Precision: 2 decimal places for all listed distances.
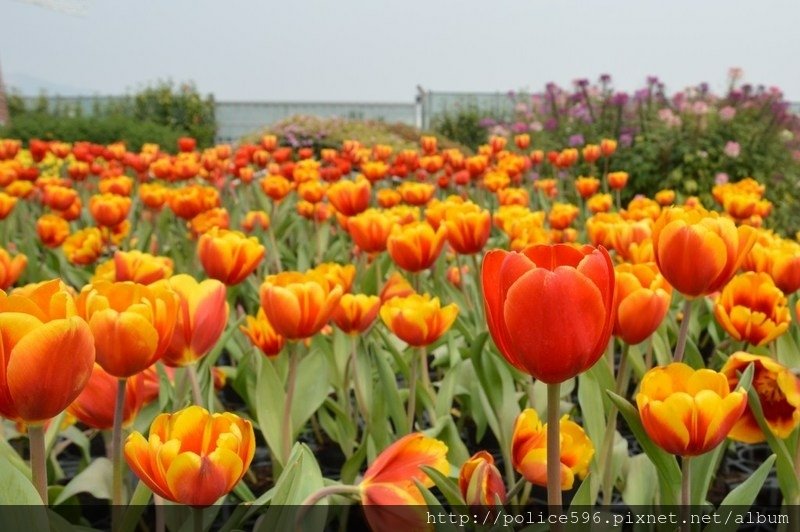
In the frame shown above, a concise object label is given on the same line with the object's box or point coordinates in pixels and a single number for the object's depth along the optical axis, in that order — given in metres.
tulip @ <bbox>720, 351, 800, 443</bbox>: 0.98
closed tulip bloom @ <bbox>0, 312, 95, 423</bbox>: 0.62
